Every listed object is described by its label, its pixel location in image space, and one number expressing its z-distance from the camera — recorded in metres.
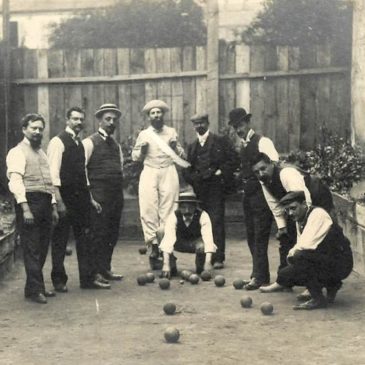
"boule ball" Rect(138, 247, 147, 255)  11.47
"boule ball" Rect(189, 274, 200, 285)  9.25
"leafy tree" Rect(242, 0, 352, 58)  15.05
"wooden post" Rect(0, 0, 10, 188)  13.80
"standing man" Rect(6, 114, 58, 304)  8.13
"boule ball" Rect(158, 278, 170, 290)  9.00
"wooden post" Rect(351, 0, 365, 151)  12.23
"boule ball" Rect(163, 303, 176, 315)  7.62
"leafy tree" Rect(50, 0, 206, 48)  18.47
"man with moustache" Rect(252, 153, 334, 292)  8.10
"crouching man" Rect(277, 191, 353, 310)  7.73
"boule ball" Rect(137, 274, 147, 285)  9.26
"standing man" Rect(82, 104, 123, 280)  9.42
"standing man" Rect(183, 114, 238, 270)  10.67
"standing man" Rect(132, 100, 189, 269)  10.42
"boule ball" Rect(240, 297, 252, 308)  7.92
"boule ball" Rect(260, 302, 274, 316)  7.57
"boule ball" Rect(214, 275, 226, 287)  9.06
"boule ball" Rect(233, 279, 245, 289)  8.92
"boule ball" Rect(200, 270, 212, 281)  9.42
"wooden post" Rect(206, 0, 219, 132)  13.81
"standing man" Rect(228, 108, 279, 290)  8.84
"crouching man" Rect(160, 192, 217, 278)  9.59
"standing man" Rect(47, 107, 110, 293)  8.62
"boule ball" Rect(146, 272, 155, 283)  9.36
